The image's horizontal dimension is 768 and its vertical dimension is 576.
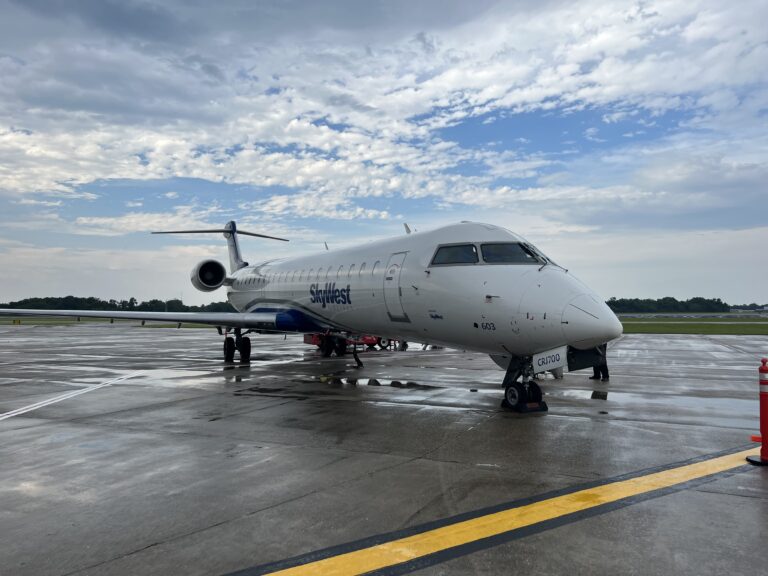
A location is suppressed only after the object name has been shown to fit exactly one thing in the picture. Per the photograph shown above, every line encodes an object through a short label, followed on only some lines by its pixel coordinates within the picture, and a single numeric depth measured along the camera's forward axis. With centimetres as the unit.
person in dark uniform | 1327
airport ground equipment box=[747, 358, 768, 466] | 595
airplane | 843
